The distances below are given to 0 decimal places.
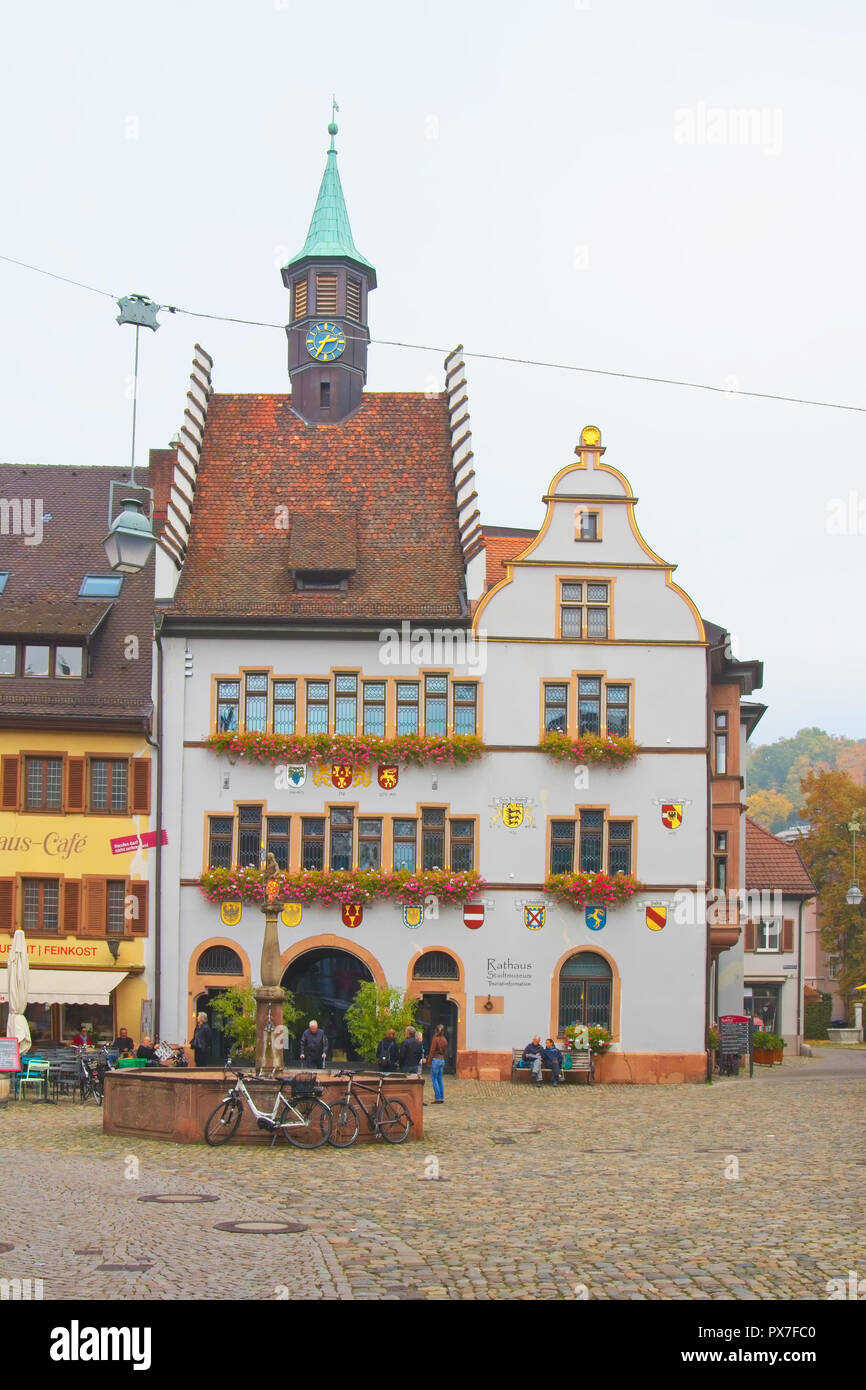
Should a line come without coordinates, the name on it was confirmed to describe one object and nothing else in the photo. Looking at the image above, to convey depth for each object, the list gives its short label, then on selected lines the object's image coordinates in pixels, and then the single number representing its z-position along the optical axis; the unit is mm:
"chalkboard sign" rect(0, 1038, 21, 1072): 29141
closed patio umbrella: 30672
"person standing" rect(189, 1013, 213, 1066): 32750
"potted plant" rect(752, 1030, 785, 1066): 47031
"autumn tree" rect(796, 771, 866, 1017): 74000
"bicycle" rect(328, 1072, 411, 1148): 21828
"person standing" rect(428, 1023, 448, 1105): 30438
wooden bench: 35781
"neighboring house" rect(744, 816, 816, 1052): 57969
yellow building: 36594
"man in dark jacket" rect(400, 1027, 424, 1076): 29609
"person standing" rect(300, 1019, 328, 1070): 29359
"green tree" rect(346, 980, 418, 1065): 35094
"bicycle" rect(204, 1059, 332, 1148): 21359
